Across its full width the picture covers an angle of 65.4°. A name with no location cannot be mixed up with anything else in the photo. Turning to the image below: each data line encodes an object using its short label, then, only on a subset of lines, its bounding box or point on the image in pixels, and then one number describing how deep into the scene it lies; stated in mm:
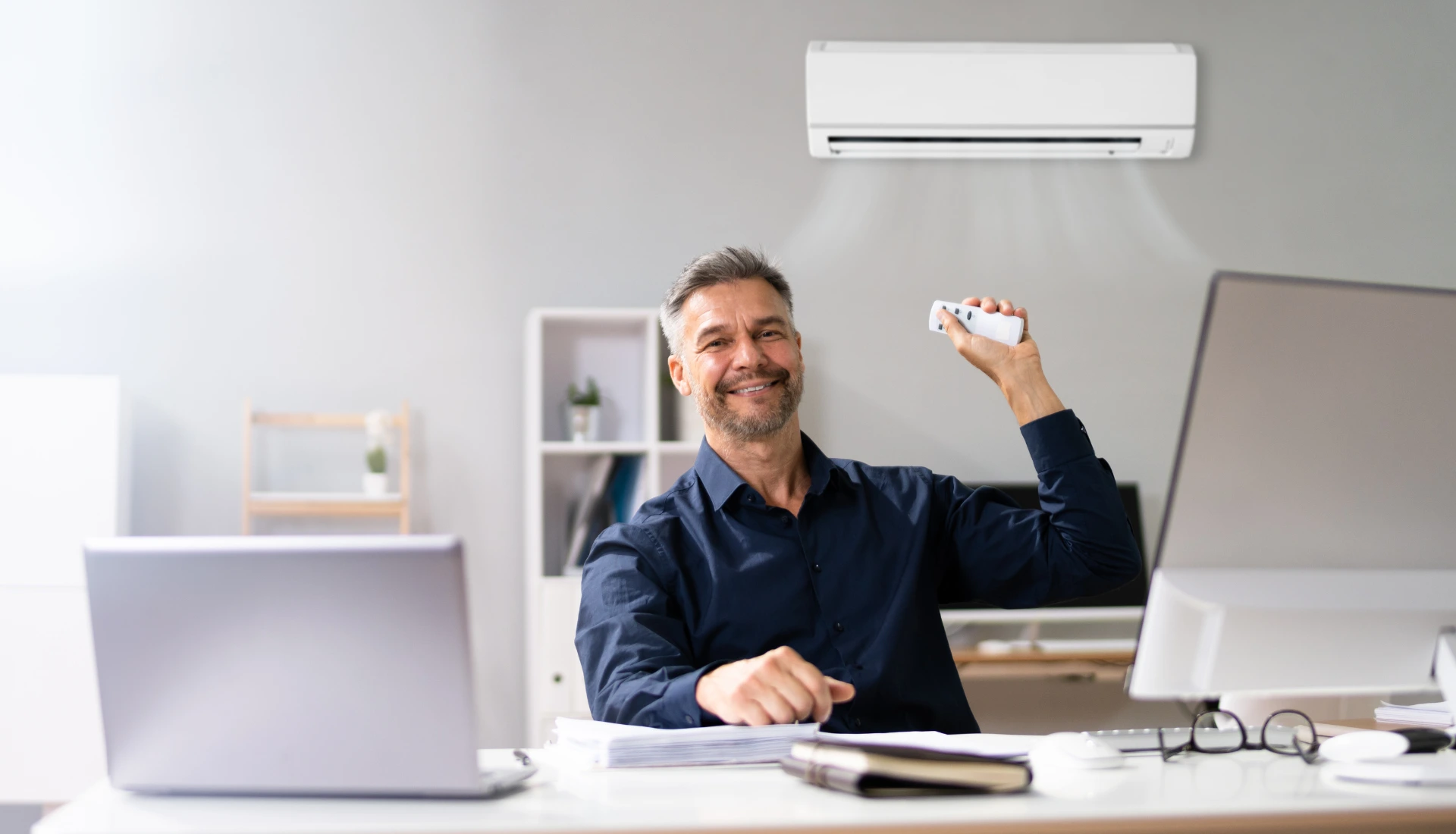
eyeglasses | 1116
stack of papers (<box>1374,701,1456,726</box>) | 1394
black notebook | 877
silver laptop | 867
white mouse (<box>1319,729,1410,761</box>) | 986
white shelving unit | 3211
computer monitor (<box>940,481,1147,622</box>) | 3305
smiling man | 1564
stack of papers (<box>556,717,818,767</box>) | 1075
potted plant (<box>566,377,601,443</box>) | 3422
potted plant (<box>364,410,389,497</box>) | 3369
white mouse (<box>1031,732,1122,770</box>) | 1021
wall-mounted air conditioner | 3627
